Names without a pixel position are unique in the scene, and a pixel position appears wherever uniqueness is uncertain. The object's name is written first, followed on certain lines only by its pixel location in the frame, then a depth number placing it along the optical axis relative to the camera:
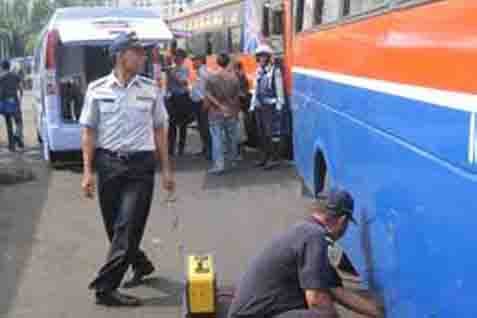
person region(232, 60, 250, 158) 13.54
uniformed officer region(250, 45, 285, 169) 11.90
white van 11.71
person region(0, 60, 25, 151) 15.34
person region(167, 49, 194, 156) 13.43
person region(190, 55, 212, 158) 13.09
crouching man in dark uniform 4.06
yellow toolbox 5.23
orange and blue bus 2.91
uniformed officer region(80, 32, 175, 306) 6.01
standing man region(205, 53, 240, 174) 11.62
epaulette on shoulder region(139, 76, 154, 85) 6.10
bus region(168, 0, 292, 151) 11.54
